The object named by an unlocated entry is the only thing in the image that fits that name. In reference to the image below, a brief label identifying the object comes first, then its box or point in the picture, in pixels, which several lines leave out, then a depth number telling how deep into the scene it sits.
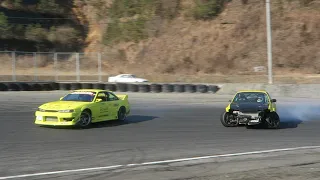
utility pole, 34.22
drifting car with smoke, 15.62
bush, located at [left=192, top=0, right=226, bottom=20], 59.59
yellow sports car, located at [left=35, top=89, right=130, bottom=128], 15.12
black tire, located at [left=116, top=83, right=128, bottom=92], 35.00
